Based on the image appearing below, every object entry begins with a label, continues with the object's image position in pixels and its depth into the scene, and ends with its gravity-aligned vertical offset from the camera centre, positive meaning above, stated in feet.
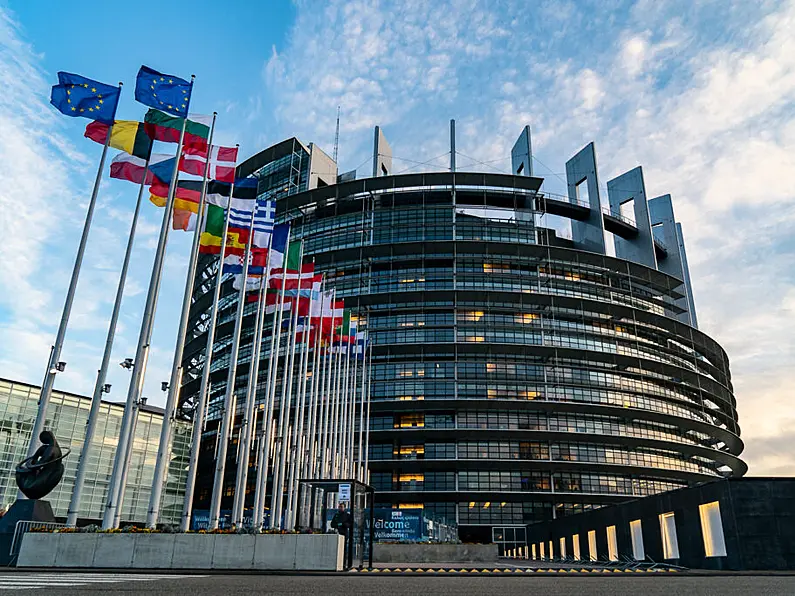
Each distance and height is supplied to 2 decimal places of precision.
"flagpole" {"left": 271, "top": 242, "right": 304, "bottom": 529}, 116.67 +19.31
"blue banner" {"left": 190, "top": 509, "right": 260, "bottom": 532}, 132.57 +0.30
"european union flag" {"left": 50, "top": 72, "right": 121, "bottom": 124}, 84.53 +56.76
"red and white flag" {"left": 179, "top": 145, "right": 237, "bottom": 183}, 92.12 +52.43
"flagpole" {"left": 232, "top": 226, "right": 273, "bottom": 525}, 95.14 +14.34
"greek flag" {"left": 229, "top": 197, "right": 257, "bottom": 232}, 99.70 +48.63
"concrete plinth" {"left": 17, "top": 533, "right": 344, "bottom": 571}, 69.26 -3.81
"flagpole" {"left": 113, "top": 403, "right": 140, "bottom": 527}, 78.62 +6.43
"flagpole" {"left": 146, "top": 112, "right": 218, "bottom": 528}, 78.23 +15.52
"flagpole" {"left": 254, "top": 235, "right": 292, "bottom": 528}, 105.29 +16.76
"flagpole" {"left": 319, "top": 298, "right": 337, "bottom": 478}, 145.89 +18.42
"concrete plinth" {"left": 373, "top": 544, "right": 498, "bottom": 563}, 132.36 -6.36
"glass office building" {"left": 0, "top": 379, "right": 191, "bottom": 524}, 179.52 +22.05
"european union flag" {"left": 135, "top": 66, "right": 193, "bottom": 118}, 87.45 +59.34
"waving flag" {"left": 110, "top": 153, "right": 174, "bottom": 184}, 89.86 +49.62
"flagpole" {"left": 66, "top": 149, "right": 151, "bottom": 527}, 73.97 +13.41
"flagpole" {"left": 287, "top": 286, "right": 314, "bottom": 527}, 128.06 +15.93
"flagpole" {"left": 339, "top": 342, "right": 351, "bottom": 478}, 170.40 +28.23
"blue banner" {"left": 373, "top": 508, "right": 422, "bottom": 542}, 137.18 -0.32
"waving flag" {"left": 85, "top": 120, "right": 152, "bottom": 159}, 88.63 +53.60
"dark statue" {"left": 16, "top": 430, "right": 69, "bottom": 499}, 71.72 +4.97
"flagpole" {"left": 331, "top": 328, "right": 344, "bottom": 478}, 164.60 +29.42
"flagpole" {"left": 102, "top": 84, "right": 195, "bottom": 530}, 76.38 +19.65
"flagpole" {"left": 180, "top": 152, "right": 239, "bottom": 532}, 81.56 +12.27
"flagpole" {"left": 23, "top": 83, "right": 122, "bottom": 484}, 75.61 +19.94
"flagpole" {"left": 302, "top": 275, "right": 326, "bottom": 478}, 139.13 +21.82
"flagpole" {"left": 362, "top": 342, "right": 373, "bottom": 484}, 201.57 +15.43
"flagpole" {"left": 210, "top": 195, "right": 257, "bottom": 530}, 87.35 +12.21
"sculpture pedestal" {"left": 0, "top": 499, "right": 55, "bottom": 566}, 69.31 -0.26
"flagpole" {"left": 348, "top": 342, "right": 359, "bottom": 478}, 182.82 +25.88
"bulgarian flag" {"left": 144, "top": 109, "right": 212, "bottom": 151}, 89.66 +55.48
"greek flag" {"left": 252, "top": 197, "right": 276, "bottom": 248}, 104.17 +48.34
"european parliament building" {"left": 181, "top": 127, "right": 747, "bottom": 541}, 236.22 +74.85
